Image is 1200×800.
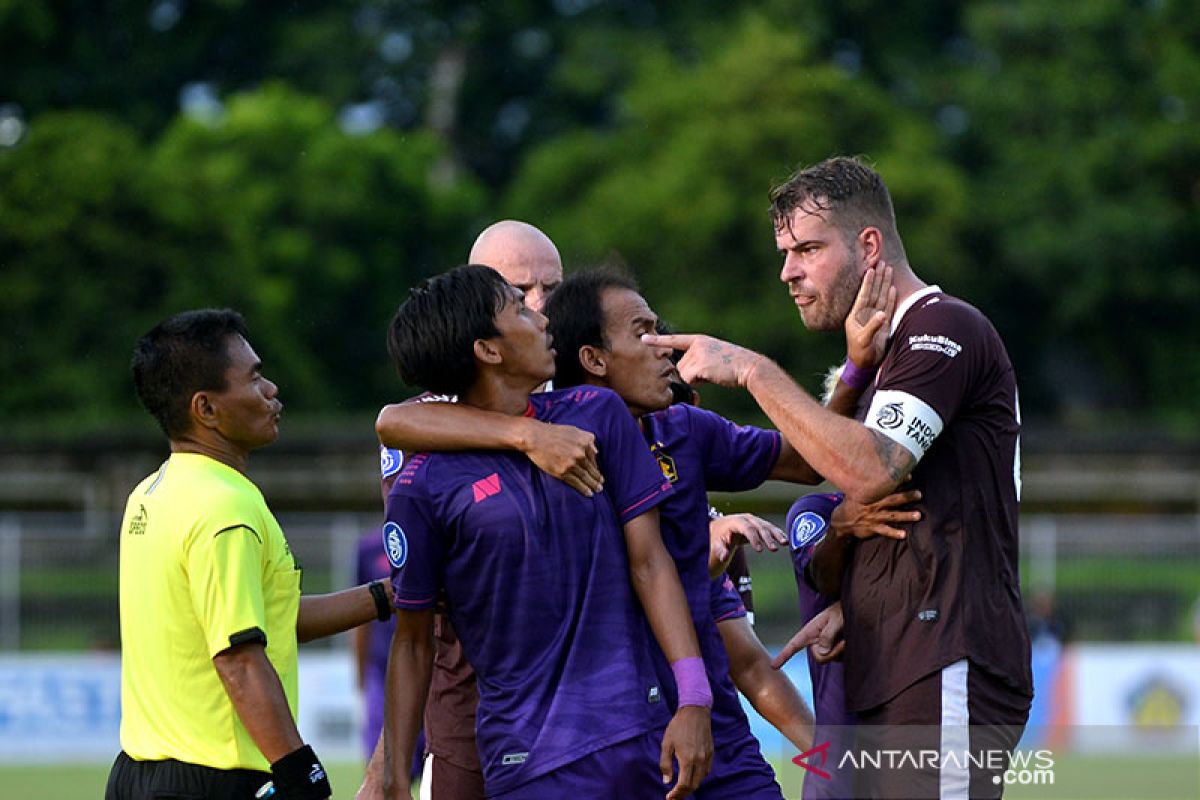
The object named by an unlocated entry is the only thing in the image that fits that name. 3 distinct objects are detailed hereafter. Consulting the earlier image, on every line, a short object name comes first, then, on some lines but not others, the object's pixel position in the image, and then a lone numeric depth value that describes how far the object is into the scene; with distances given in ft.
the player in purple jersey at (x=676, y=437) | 36.76
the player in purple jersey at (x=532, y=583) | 32.94
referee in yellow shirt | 36.42
